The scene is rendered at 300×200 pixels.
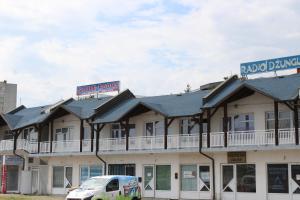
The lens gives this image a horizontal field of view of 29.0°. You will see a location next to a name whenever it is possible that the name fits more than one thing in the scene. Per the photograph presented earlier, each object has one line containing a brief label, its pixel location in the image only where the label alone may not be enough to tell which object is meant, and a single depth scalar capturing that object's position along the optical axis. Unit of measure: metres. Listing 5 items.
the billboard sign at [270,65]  35.81
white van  25.72
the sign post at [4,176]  45.04
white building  31.80
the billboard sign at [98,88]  47.38
